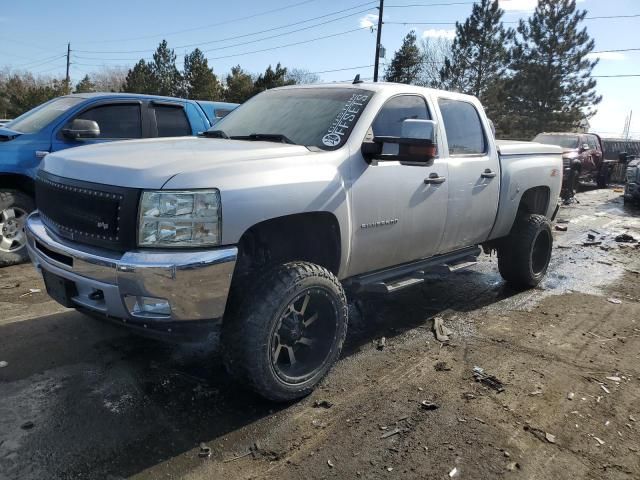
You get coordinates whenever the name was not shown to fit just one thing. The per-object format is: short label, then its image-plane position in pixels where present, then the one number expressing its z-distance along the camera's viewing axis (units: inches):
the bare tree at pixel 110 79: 2569.1
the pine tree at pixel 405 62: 1286.9
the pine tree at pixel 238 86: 1211.2
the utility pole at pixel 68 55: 2378.2
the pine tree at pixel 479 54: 1428.4
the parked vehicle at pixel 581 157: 592.1
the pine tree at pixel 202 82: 1293.1
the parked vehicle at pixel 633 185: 528.4
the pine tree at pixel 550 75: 1359.5
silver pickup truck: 104.1
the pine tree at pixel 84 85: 1657.2
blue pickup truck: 223.1
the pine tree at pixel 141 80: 1456.7
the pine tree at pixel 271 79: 1223.5
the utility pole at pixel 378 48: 1064.2
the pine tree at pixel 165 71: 1530.5
